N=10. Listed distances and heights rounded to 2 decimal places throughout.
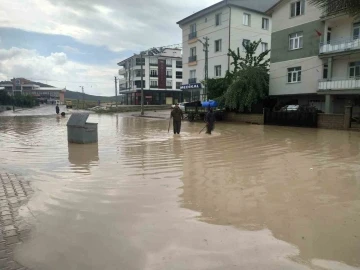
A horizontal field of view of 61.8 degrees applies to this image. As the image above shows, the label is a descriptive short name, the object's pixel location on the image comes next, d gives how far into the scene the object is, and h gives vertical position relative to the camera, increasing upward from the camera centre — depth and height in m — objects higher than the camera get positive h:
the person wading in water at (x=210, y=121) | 15.91 -0.91
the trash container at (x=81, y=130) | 12.02 -1.05
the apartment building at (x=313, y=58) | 22.73 +3.75
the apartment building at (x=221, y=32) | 35.53 +8.99
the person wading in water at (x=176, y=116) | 15.61 -0.62
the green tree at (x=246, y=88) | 25.38 +1.36
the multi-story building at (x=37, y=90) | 116.31 +5.40
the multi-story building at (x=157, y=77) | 68.00 +6.16
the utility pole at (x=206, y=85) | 29.32 +1.80
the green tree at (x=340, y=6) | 3.88 +1.30
